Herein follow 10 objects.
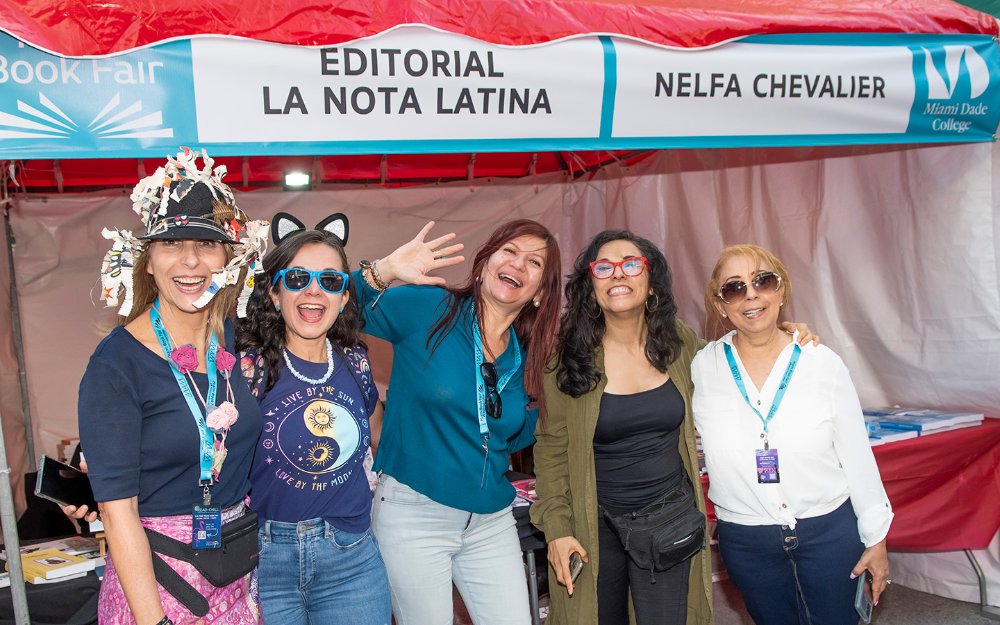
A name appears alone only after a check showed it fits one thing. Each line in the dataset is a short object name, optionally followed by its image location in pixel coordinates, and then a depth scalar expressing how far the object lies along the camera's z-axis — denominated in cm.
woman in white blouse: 257
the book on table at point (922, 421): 396
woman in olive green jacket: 267
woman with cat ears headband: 214
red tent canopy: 242
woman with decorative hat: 175
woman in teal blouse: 242
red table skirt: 407
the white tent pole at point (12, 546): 224
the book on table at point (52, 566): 306
